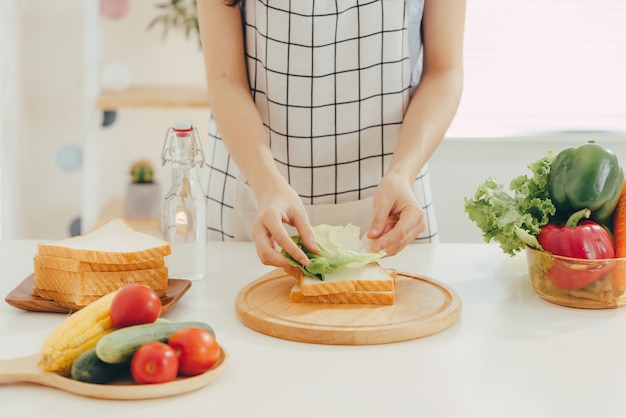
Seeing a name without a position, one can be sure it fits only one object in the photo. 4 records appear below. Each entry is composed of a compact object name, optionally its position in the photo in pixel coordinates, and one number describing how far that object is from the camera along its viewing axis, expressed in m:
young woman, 1.73
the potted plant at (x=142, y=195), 3.18
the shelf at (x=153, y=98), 2.96
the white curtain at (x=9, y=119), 3.17
